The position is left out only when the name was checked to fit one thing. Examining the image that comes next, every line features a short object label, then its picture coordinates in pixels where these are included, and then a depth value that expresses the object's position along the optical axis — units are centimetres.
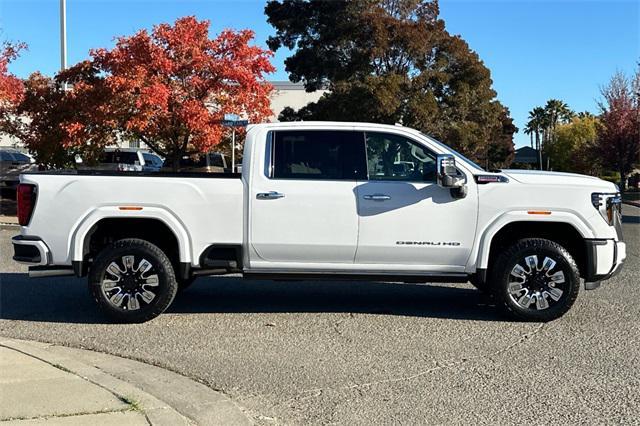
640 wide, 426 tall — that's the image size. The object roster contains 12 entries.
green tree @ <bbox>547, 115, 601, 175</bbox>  5641
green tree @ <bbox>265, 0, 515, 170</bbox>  2456
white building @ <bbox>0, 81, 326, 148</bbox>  5675
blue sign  1432
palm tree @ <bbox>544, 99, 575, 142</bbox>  9556
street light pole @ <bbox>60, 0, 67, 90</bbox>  1928
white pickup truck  638
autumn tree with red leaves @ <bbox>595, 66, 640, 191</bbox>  3188
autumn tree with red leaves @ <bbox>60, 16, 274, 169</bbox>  1588
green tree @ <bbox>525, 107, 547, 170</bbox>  9650
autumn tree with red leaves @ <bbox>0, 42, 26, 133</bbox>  1748
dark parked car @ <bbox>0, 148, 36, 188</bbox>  2103
